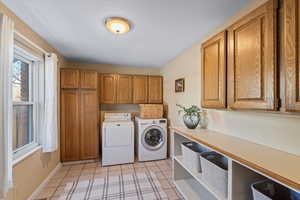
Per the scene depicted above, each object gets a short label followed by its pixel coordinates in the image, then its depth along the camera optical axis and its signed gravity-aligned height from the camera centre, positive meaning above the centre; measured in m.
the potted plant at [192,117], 2.11 -0.26
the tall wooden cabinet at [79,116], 2.98 -0.33
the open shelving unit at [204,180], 1.10 -0.76
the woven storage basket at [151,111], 3.39 -0.27
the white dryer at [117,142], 3.02 -0.90
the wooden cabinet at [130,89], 3.49 +0.27
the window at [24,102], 1.84 -0.03
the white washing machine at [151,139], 3.19 -0.88
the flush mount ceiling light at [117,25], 1.67 +0.91
